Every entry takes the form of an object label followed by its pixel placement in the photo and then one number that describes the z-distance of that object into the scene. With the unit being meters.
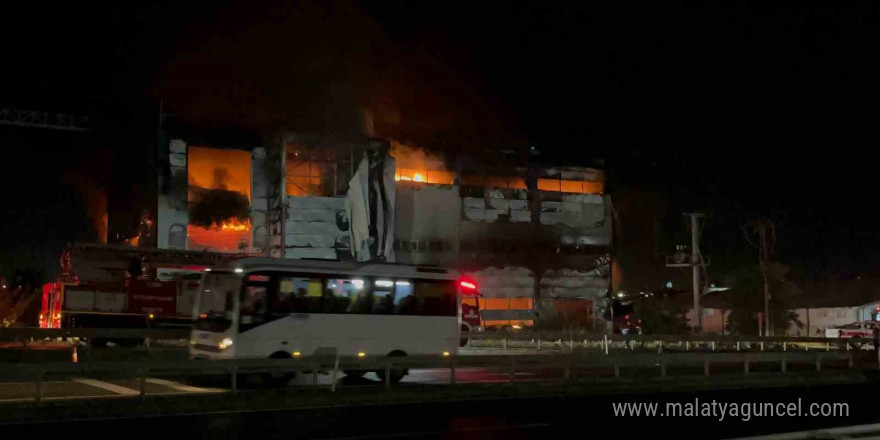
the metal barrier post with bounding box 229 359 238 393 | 15.39
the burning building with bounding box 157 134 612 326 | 48.84
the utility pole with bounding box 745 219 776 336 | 47.97
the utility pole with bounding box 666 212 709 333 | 50.05
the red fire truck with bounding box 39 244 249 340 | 32.62
